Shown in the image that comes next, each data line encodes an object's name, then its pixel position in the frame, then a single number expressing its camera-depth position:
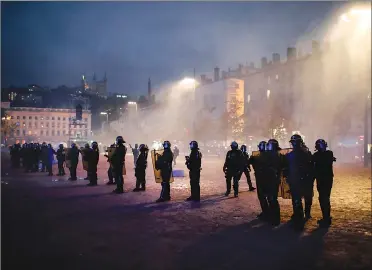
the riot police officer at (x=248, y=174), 13.49
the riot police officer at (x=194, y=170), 11.11
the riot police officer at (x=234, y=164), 11.81
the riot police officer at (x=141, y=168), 12.97
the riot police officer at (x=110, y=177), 15.45
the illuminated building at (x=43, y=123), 116.44
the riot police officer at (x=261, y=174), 7.84
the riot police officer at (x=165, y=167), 11.00
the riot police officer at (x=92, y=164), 15.04
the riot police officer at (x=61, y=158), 19.14
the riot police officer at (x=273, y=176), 7.71
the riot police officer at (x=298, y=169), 7.65
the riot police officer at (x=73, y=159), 16.97
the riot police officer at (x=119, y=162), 12.62
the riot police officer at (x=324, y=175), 7.60
